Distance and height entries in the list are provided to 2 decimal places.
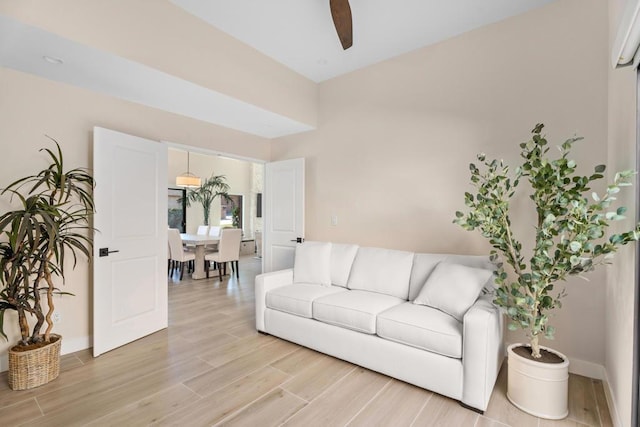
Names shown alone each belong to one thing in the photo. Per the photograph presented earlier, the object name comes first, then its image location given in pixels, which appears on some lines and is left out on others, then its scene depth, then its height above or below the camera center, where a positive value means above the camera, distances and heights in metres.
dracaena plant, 2.12 -0.17
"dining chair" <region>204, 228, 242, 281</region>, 5.77 -0.69
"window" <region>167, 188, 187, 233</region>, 8.12 +0.13
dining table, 5.88 -0.77
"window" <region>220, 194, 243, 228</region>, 9.15 +0.09
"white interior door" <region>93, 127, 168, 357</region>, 2.83 -0.26
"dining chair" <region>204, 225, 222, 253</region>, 7.21 -0.46
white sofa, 2.06 -0.80
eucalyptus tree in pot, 1.78 -0.23
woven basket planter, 2.20 -1.13
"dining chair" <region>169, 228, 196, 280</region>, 5.80 -0.68
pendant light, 6.80 +0.73
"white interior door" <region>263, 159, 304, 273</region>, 4.33 +0.03
